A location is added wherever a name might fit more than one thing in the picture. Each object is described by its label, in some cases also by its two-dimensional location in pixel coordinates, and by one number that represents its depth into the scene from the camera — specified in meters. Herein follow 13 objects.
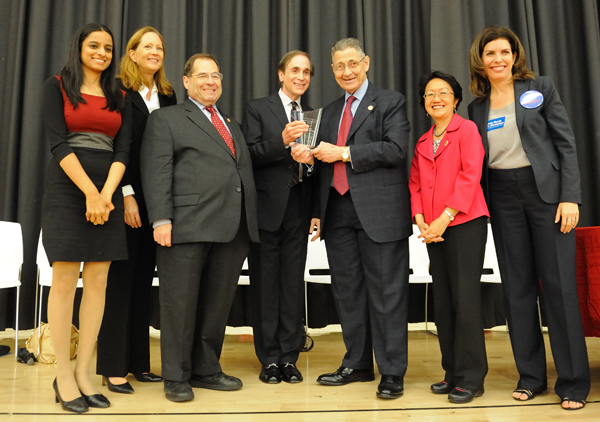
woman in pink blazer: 2.34
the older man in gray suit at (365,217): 2.51
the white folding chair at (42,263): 3.63
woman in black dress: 2.16
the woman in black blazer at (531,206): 2.30
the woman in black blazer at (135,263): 2.50
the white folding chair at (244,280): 3.73
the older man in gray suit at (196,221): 2.38
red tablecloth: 2.47
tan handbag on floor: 3.22
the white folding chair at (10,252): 3.45
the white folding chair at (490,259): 4.17
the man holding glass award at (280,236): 2.73
